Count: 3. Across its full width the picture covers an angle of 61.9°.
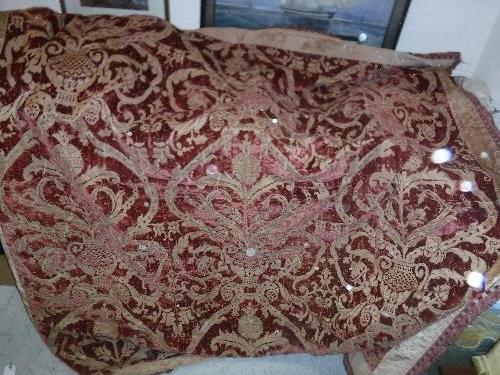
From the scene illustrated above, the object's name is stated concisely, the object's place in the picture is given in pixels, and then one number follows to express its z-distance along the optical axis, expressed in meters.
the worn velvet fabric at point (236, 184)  1.09
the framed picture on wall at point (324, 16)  1.52
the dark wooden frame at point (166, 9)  1.56
